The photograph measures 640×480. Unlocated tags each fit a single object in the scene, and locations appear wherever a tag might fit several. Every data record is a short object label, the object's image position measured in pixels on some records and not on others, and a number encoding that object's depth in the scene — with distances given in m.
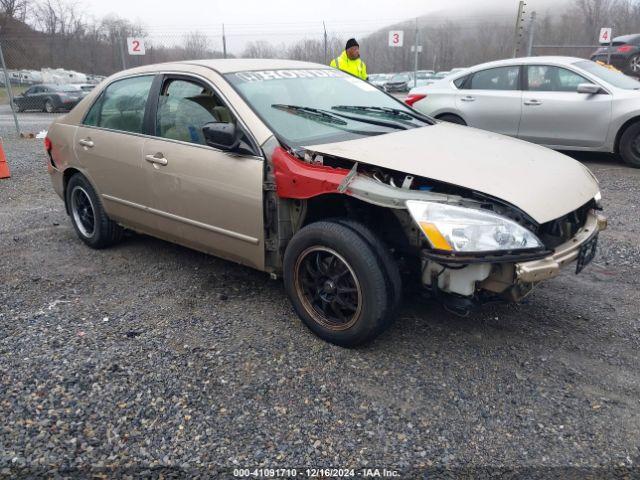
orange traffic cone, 8.09
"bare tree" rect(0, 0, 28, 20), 42.42
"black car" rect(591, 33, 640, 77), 15.16
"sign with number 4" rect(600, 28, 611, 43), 14.98
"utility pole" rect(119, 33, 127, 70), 15.10
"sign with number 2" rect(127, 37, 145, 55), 14.94
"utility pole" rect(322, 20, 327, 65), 16.88
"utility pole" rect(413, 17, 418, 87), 15.49
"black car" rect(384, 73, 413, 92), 28.42
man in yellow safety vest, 8.12
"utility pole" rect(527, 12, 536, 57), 13.05
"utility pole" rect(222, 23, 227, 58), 16.70
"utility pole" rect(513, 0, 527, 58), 10.51
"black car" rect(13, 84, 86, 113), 21.14
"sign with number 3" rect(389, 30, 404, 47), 15.80
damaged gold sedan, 2.79
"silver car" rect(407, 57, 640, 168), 7.38
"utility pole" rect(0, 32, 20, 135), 11.57
